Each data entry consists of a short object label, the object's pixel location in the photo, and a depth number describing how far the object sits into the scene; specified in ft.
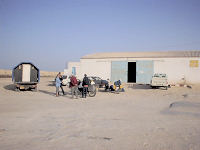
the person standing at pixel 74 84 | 43.96
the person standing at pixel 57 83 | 47.70
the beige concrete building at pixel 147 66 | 87.66
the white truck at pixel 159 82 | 70.23
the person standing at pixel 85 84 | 45.42
